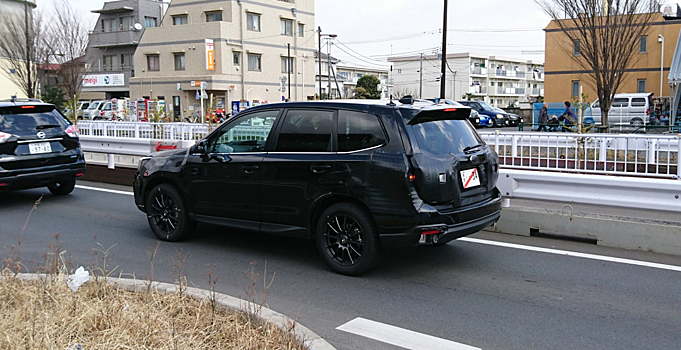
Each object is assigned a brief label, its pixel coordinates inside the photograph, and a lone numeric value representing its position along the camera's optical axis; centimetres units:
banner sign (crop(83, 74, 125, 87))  6180
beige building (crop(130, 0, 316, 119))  5209
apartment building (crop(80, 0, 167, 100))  6206
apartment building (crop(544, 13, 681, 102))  4278
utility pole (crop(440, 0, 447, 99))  2938
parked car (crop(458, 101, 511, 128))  3931
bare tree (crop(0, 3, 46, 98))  3616
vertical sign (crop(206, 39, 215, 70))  5088
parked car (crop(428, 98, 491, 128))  3853
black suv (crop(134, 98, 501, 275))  611
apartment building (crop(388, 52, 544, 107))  8338
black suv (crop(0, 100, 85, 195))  1013
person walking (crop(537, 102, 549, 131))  2869
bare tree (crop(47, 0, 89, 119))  3747
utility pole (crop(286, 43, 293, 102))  5447
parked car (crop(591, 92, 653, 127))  3381
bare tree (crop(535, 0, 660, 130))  2327
